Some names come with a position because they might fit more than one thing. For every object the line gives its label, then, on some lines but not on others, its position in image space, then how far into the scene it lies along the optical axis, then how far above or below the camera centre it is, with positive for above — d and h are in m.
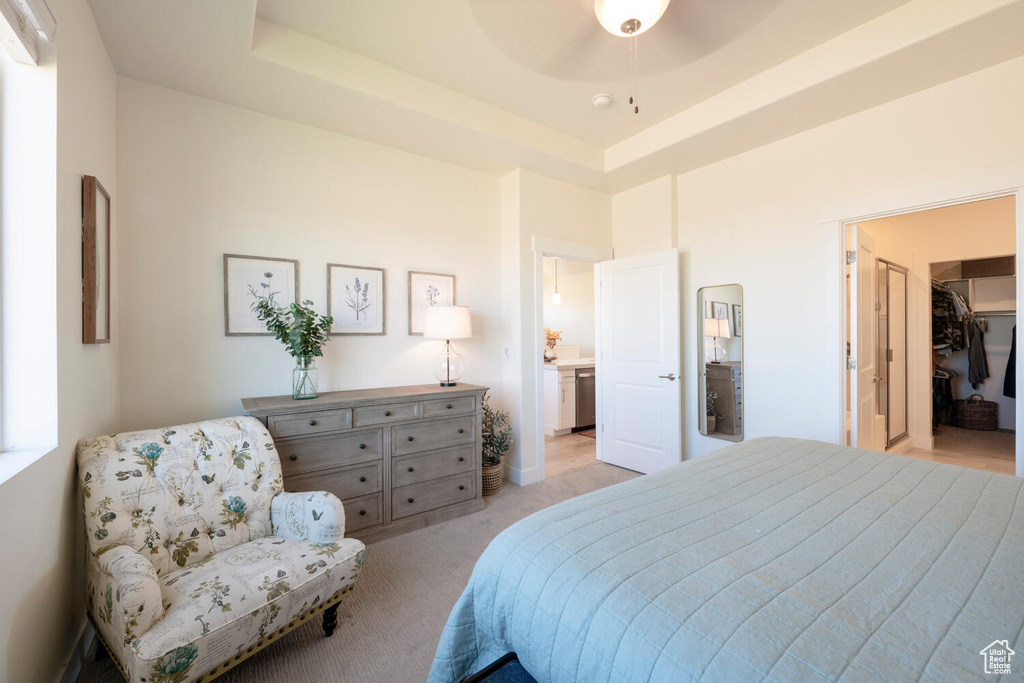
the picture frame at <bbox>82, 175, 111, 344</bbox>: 1.70 +0.34
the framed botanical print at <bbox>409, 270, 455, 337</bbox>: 3.27 +0.38
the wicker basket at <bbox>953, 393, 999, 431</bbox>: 4.96 -0.93
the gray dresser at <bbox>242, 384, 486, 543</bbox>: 2.36 -0.67
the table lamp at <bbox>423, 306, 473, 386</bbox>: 3.05 +0.12
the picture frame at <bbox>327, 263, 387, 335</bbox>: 2.92 +0.31
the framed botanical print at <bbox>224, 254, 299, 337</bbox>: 2.56 +0.37
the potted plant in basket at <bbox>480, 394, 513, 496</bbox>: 3.37 -0.89
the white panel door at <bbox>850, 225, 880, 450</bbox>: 2.89 +0.00
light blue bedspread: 0.76 -0.55
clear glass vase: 2.57 -0.22
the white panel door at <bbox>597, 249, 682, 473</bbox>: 3.69 -0.22
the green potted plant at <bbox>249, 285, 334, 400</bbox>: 2.51 +0.06
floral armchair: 1.29 -0.80
